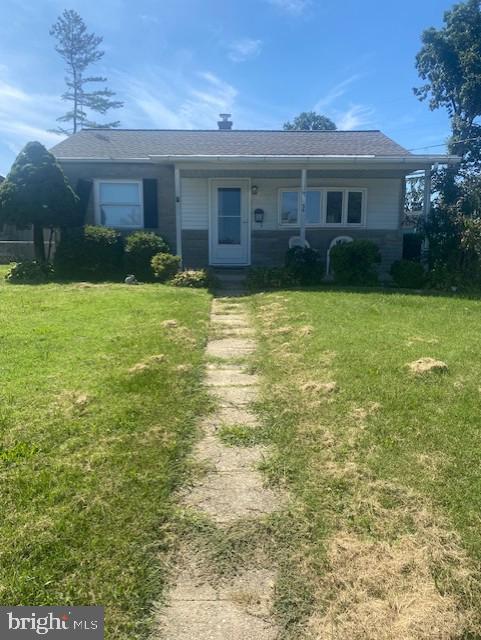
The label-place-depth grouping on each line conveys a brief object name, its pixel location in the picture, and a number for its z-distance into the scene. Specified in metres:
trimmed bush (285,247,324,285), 10.50
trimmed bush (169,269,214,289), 10.47
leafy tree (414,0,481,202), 23.77
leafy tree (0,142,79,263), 11.12
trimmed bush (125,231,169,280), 11.29
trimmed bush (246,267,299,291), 10.31
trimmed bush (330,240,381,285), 10.37
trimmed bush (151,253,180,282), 10.88
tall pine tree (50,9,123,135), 31.83
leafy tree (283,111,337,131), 45.68
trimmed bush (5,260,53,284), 10.91
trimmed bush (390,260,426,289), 10.41
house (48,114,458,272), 12.71
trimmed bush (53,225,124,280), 11.27
